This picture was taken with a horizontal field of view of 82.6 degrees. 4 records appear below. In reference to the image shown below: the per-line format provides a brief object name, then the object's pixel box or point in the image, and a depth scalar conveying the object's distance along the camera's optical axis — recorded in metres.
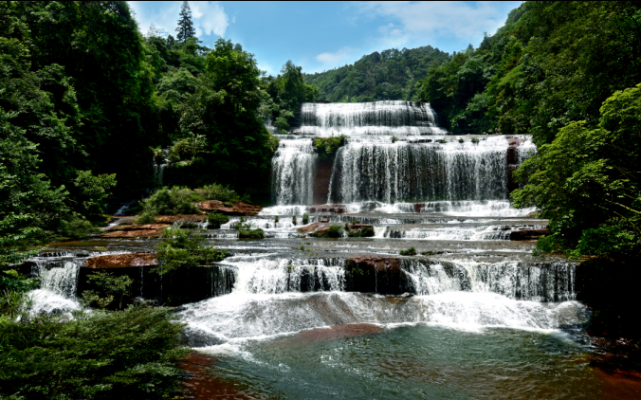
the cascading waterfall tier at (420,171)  25.50
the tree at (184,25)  73.69
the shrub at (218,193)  24.05
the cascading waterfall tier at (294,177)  28.36
